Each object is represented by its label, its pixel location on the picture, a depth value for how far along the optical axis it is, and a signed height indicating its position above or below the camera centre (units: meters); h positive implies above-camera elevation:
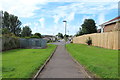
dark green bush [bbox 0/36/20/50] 12.61 -0.55
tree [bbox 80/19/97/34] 39.16 +5.83
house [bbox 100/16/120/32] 16.17 +2.99
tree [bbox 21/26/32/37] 46.02 +4.32
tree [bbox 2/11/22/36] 37.76 +7.64
